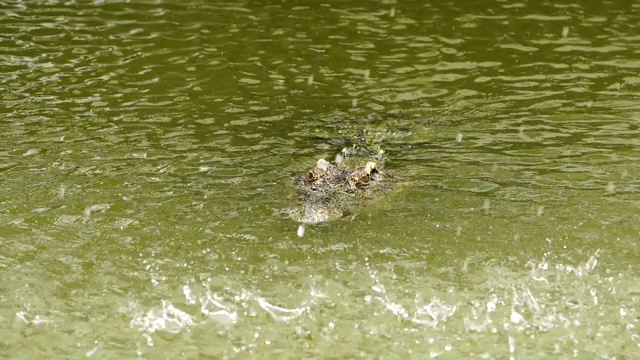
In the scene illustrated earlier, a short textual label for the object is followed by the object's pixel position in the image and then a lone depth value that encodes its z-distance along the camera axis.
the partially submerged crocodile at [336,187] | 18.31
